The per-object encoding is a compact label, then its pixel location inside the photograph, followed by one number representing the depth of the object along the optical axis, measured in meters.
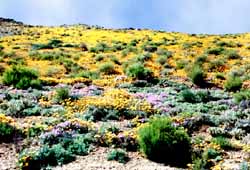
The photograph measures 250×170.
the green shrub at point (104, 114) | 19.41
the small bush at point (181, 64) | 33.81
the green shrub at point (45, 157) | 14.96
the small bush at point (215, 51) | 42.55
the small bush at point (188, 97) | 22.70
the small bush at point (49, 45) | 46.45
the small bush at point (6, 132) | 16.70
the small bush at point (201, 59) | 37.00
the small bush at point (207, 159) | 14.84
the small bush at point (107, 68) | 31.30
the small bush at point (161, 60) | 35.75
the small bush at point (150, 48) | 45.02
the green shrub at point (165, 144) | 15.70
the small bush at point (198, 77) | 27.89
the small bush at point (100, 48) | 44.71
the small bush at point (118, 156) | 15.44
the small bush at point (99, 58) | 38.47
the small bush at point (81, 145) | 15.92
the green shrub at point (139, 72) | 27.94
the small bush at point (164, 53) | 40.21
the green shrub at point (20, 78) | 24.44
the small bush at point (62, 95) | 21.68
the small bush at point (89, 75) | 28.92
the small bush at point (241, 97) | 22.23
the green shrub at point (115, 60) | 36.34
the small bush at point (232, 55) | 39.56
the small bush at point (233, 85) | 25.92
